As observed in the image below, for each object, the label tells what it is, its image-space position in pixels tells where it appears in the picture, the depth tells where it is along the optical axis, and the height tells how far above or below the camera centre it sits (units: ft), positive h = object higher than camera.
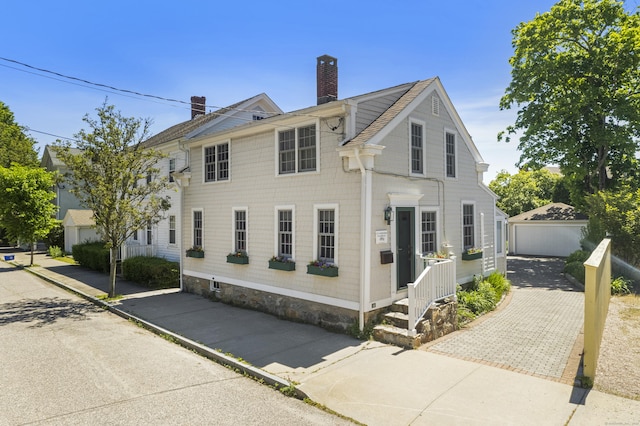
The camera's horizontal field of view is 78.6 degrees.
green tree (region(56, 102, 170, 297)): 44.39 +6.18
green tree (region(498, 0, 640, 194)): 65.98 +24.01
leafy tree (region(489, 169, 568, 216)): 113.70 +9.48
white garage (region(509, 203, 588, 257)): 88.74 -2.52
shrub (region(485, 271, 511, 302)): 45.99 -7.56
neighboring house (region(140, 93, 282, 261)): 55.21 +8.40
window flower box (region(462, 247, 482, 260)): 43.52 -3.72
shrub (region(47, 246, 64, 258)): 94.79 -6.92
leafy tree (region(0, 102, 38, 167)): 131.85 +27.98
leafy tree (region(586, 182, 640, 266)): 52.29 -0.04
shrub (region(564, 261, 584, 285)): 56.60 -7.55
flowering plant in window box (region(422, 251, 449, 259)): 36.60 -3.28
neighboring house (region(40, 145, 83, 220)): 112.78 +6.67
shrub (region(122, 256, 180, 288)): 53.26 -6.83
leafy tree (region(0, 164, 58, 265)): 77.97 +3.57
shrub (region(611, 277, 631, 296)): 47.67 -8.33
